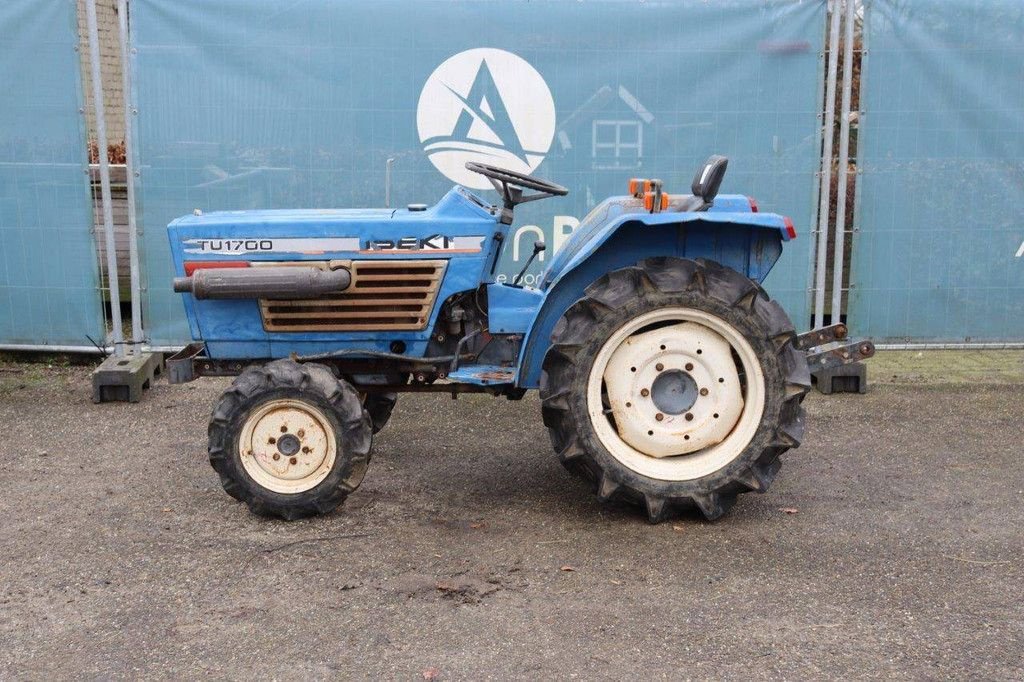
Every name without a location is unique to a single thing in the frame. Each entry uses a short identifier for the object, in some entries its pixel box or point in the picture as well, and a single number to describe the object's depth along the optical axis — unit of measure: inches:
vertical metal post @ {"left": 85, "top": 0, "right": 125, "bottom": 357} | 275.4
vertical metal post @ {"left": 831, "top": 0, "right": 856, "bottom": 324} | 272.4
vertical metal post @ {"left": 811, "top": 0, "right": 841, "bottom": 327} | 273.3
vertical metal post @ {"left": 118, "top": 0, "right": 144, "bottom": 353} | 273.4
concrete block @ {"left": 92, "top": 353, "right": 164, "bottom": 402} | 270.1
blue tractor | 177.9
